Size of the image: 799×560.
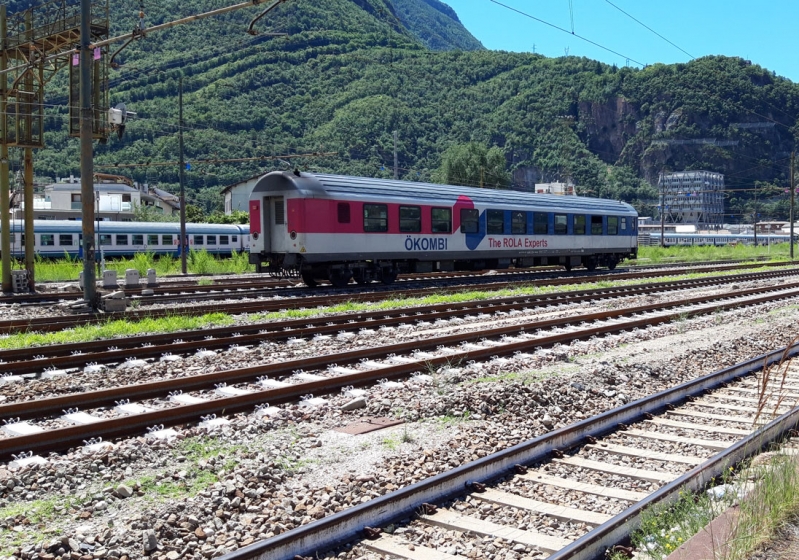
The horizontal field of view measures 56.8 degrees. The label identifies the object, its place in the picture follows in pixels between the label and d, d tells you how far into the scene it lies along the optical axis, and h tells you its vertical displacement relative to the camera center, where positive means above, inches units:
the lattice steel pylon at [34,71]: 778.8 +188.5
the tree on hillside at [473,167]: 3157.0 +318.6
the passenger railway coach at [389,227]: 804.6 +15.6
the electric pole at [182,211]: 1198.9 +51.4
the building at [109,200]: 2419.7 +166.5
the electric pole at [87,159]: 613.0 +70.0
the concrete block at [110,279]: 794.8 -40.3
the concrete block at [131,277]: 836.6 -40.4
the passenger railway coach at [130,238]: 1405.0 +7.0
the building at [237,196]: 2987.2 +190.0
